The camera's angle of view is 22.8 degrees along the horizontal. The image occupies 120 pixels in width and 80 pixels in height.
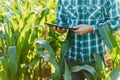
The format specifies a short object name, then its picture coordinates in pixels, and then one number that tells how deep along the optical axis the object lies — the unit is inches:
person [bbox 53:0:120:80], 83.4
